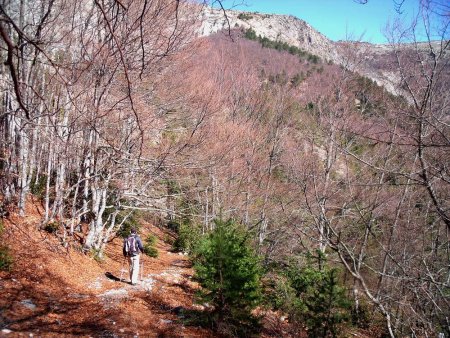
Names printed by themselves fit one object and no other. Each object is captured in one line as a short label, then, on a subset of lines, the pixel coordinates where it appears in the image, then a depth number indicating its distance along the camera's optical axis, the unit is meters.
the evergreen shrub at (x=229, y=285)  6.33
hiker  8.65
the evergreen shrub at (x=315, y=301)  5.92
